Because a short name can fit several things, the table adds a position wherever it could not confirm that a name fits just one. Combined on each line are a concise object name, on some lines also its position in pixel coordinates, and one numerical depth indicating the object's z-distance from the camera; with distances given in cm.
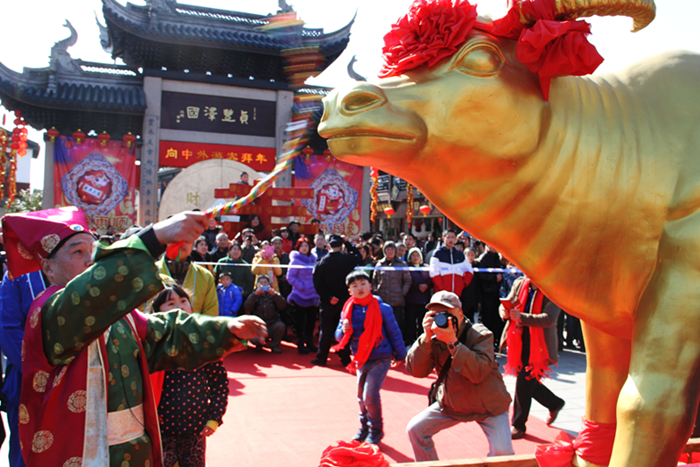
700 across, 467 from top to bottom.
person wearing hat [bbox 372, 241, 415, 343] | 720
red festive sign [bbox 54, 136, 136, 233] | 1316
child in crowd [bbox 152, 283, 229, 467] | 265
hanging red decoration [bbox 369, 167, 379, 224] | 1258
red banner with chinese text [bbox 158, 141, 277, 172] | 1374
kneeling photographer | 311
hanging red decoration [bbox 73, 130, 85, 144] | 1327
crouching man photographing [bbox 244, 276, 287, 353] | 716
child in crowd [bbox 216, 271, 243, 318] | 686
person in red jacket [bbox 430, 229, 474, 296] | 716
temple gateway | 1305
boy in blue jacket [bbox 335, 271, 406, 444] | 413
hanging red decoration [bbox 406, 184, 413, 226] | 1502
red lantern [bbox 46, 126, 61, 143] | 1300
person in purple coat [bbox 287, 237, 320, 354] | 737
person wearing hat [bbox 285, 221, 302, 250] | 926
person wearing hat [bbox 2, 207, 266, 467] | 132
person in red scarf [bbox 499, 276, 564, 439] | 431
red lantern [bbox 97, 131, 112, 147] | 1318
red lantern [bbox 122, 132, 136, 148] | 1345
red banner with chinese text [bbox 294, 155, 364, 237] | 1353
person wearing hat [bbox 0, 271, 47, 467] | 252
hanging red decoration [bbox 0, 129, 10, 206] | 1202
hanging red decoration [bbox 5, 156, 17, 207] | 1175
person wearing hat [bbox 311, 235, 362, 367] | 648
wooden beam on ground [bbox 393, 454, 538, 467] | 162
